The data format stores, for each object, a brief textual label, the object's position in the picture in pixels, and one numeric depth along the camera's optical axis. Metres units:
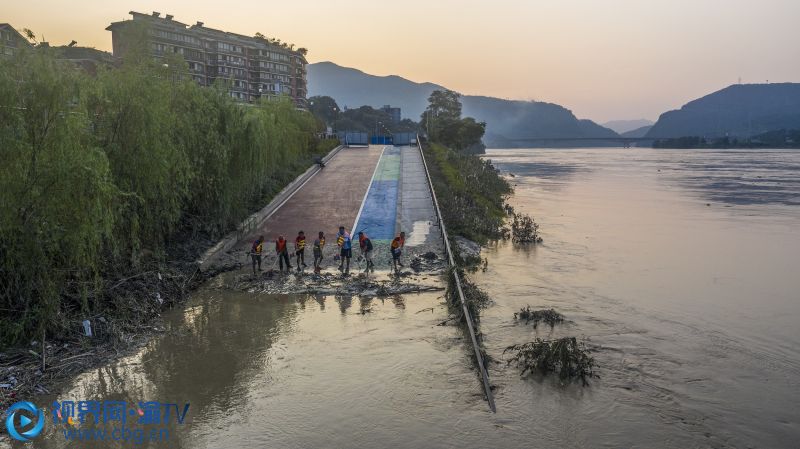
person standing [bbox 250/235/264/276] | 17.55
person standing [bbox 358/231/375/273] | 17.80
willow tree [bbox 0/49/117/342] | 10.09
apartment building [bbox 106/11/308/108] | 80.25
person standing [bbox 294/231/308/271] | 17.81
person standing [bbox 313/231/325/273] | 17.69
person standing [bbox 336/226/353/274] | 17.58
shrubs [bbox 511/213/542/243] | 24.95
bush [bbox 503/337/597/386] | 10.68
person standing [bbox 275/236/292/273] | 17.67
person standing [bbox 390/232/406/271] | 17.75
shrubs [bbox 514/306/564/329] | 14.03
